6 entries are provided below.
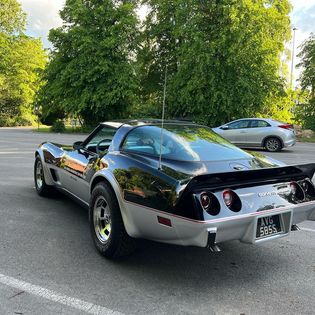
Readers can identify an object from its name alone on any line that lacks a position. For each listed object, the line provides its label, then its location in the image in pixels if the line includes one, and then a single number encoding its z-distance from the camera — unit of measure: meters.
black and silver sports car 3.19
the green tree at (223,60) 24.88
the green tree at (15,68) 45.50
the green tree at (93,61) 27.61
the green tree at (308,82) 27.53
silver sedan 15.34
